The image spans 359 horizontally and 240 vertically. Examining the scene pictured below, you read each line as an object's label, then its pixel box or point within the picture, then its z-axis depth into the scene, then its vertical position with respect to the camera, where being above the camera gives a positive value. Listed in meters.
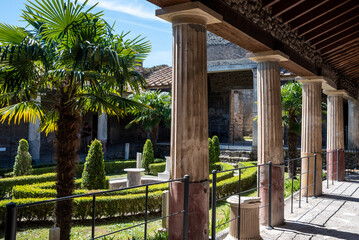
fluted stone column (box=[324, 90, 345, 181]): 10.18 +0.22
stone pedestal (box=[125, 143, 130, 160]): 16.98 -0.72
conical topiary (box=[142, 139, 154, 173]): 14.05 -0.80
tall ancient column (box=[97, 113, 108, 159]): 16.69 +0.28
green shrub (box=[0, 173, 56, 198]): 9.30 -1.30
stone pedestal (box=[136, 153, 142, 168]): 11.72 -0.81
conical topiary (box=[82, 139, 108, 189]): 8.74 -0.92
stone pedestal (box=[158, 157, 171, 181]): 12.38 -1.37
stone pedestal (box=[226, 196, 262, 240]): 4.58 -1.11
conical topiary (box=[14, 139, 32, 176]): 10.70 -0.80
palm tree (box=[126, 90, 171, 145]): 15.59 +1.26
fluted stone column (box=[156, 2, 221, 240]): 3.59 +0.20
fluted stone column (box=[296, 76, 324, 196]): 7.82 +0.30
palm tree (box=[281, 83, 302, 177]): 11.01 +0.93
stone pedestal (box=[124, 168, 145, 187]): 9.81 -1.17
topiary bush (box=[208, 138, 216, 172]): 12.38 -0.74
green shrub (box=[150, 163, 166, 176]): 13.72 -1.27
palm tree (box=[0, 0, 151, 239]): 4.45 +0.95
